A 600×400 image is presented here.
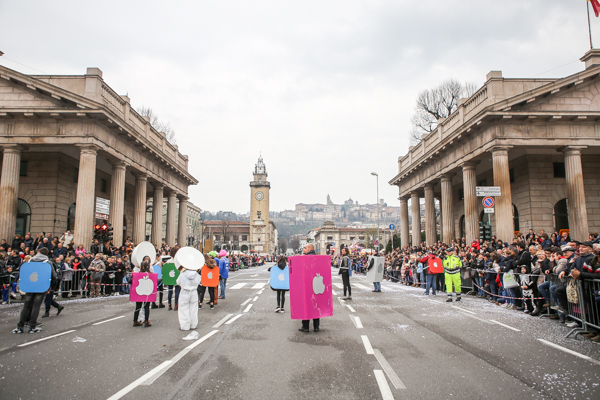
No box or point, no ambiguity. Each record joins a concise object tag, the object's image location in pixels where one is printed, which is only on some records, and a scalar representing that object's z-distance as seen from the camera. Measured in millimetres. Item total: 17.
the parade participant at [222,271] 15000
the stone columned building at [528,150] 21391
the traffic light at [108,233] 19272
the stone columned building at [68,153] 21703
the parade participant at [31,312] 8641
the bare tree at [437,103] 39438
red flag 15883
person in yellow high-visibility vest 15680
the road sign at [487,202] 17344
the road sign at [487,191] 17506
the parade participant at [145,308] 9148
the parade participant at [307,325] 8297
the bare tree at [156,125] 45531
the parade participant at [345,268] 14047
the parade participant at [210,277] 12258
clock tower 128375
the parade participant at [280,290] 11076
